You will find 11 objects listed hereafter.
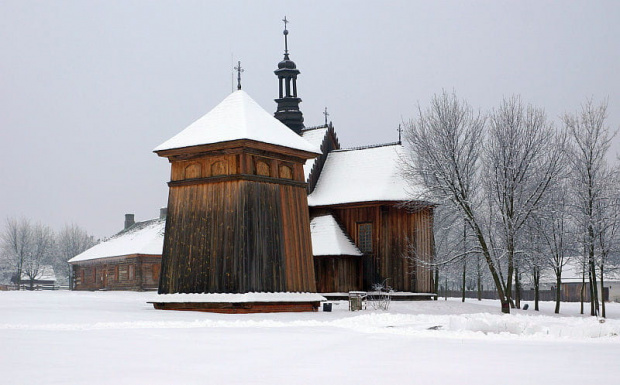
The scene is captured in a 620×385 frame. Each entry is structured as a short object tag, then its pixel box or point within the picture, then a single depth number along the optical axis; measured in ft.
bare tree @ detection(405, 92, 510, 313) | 115.85
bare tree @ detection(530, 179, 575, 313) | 127.34
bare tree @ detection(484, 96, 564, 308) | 114.32
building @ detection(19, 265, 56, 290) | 320.91
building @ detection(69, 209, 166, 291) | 188.14
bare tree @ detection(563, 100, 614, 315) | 122.31
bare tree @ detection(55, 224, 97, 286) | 347.26
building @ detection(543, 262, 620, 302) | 242.37
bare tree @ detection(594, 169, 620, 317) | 121.29
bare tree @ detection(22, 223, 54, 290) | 301.84
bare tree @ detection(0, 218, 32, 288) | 299.23
